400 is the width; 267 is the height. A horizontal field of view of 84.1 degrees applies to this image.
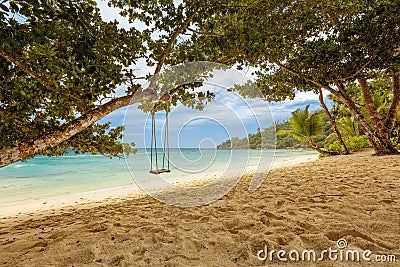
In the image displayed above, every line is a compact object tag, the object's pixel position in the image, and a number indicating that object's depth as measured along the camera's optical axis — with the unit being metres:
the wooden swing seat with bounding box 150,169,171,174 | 3.83
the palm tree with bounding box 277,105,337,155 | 11.95
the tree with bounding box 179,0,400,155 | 3.91
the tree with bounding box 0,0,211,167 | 2.01
